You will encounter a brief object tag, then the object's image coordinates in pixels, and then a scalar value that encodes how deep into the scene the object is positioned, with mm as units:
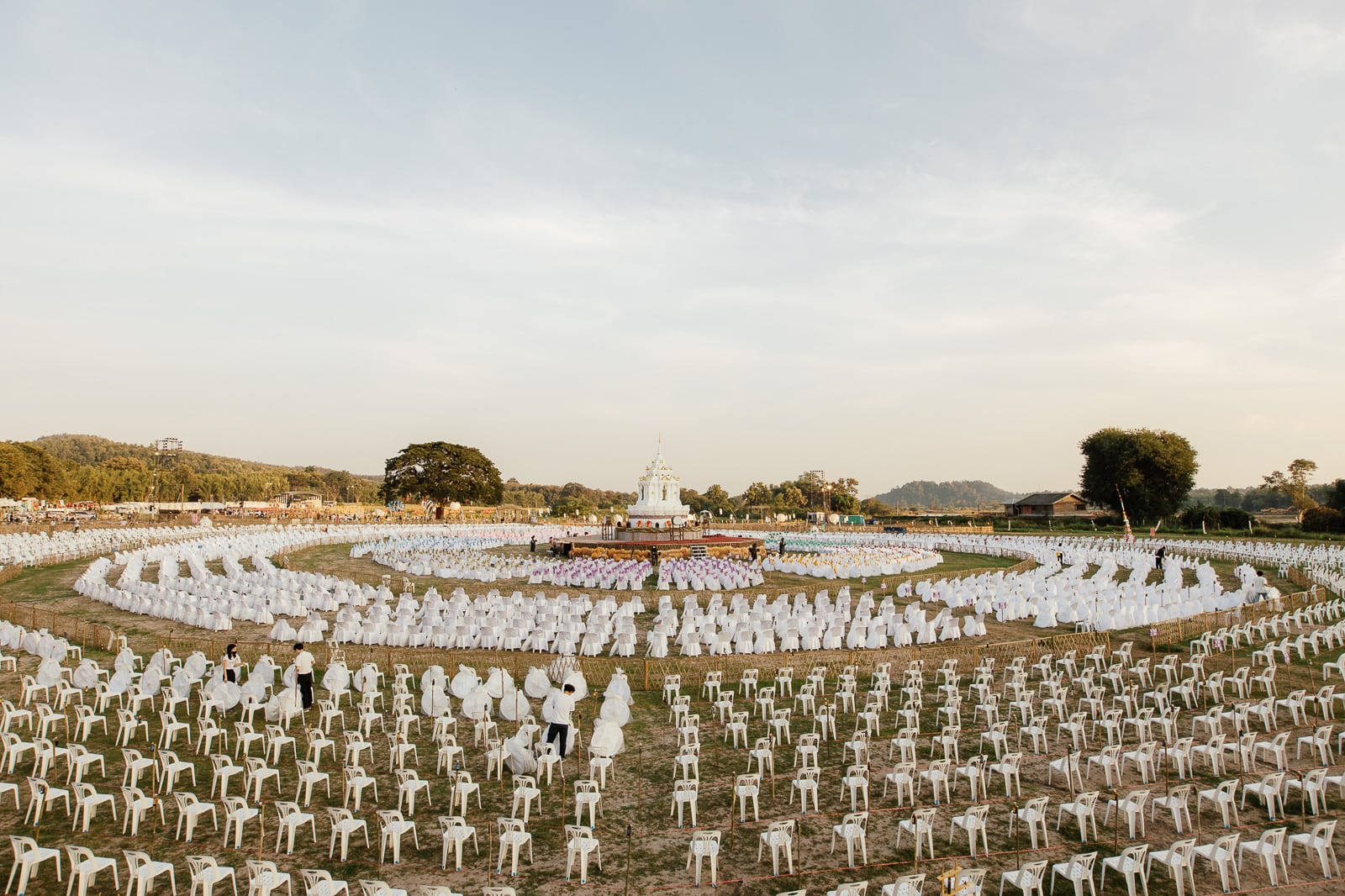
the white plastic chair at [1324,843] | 8094
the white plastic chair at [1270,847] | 7840
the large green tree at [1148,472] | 67000
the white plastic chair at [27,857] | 7379
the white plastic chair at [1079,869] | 7645
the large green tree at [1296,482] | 77038
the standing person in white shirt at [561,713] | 10633
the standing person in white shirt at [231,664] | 13820
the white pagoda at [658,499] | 55062
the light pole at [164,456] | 93612
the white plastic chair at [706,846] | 7805
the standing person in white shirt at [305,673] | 13678
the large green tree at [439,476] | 84000
